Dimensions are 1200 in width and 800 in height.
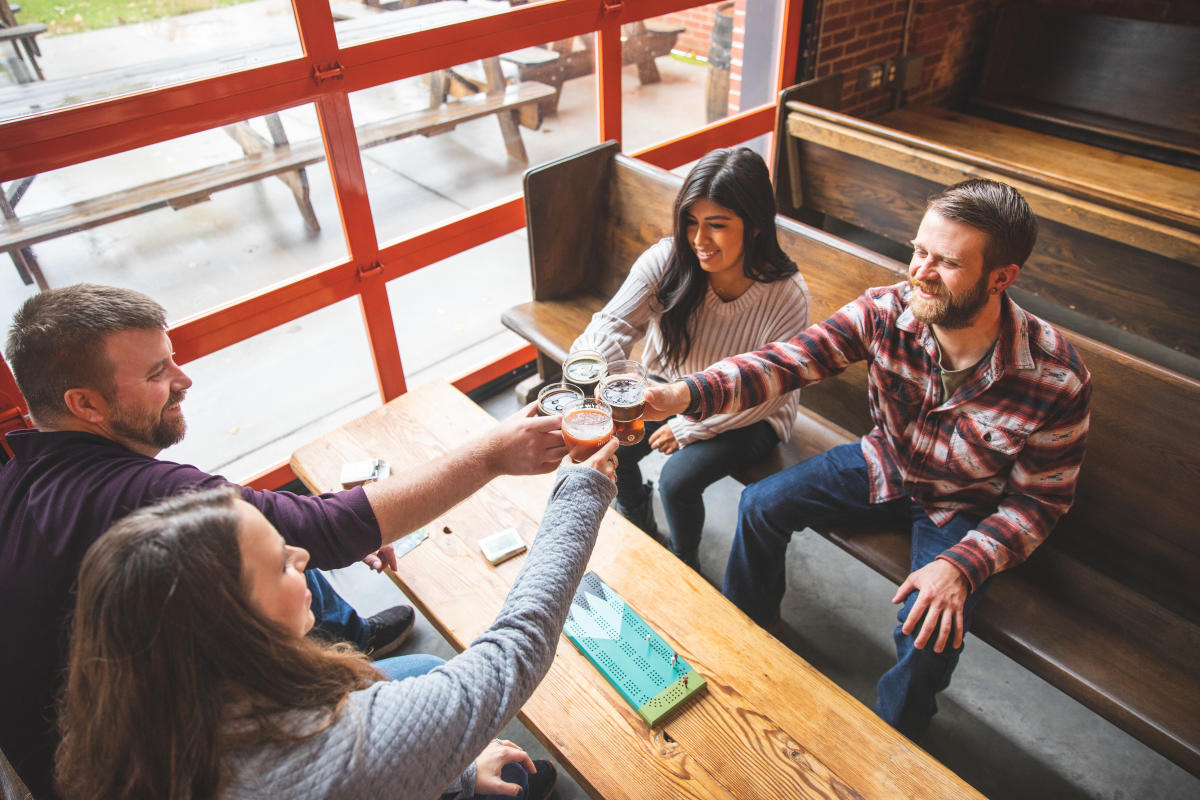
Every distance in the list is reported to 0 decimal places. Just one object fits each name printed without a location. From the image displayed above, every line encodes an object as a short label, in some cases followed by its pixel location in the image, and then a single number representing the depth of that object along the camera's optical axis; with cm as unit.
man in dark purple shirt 134
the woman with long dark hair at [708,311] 213
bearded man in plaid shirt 175
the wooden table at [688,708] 144
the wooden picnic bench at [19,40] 209
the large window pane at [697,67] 394
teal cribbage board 157
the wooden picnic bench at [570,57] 341
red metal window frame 209
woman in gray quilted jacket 95
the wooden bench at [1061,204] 282
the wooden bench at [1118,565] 176
